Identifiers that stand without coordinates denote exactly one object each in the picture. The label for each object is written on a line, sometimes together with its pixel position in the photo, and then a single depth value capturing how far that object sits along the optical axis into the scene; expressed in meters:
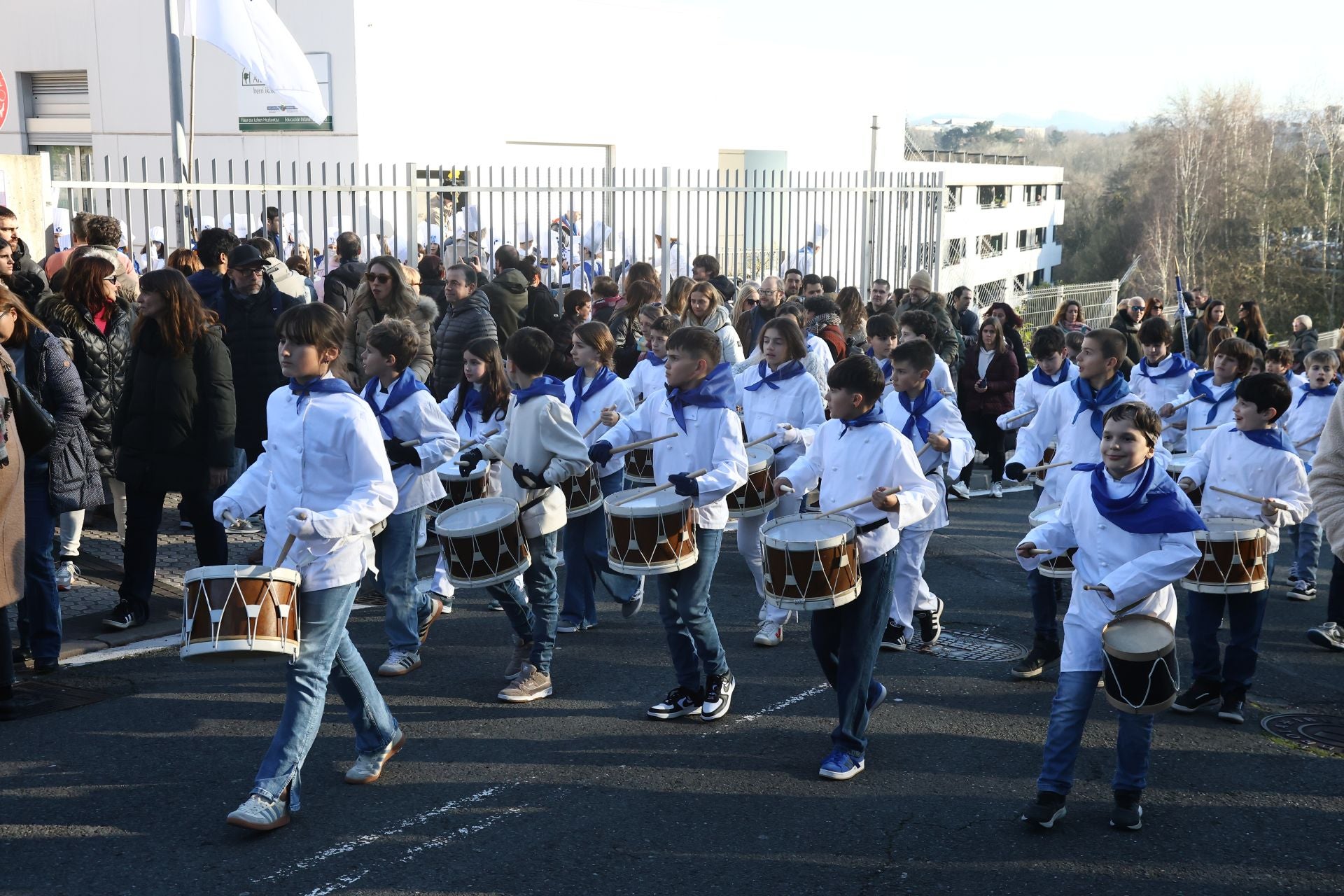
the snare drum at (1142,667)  4.95
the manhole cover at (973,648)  7.53
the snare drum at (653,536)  6.03
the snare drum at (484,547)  6.17
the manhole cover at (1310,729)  6.31
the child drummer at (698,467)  6.22
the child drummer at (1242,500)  6.57
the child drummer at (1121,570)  5.09
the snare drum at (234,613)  4.73
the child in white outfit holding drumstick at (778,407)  7.67
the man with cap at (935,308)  12.76
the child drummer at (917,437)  7.31
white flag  12.20
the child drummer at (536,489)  6.56
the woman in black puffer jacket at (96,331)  7.69
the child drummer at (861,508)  5.70
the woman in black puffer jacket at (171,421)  7.34
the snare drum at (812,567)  5.48
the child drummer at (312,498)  5.04
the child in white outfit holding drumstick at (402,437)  6.65
